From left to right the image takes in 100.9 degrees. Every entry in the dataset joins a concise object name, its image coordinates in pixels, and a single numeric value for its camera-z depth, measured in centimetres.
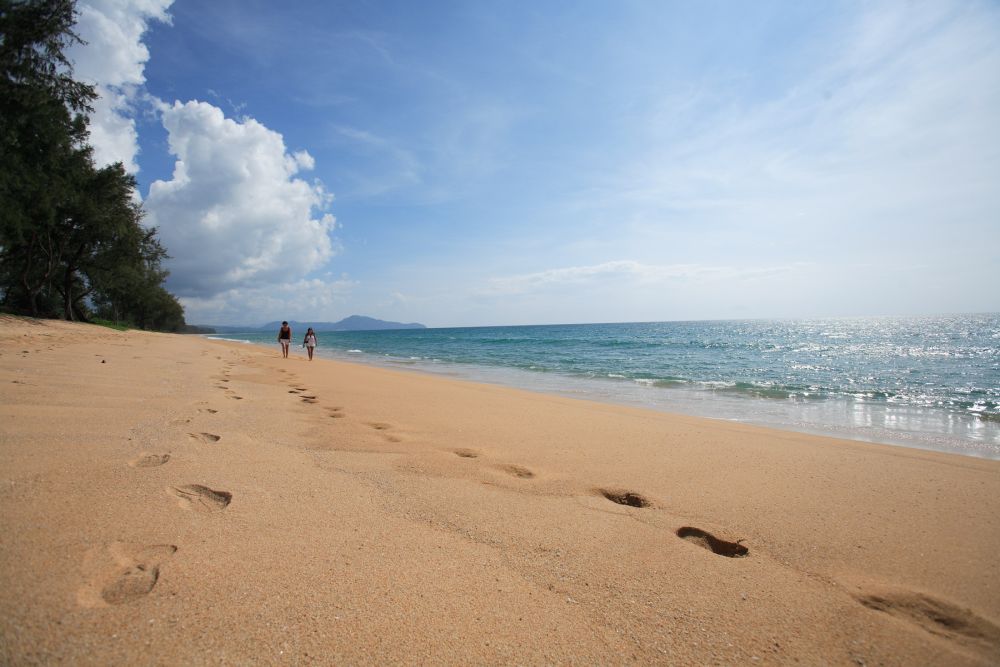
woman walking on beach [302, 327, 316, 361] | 1902
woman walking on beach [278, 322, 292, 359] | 1868
